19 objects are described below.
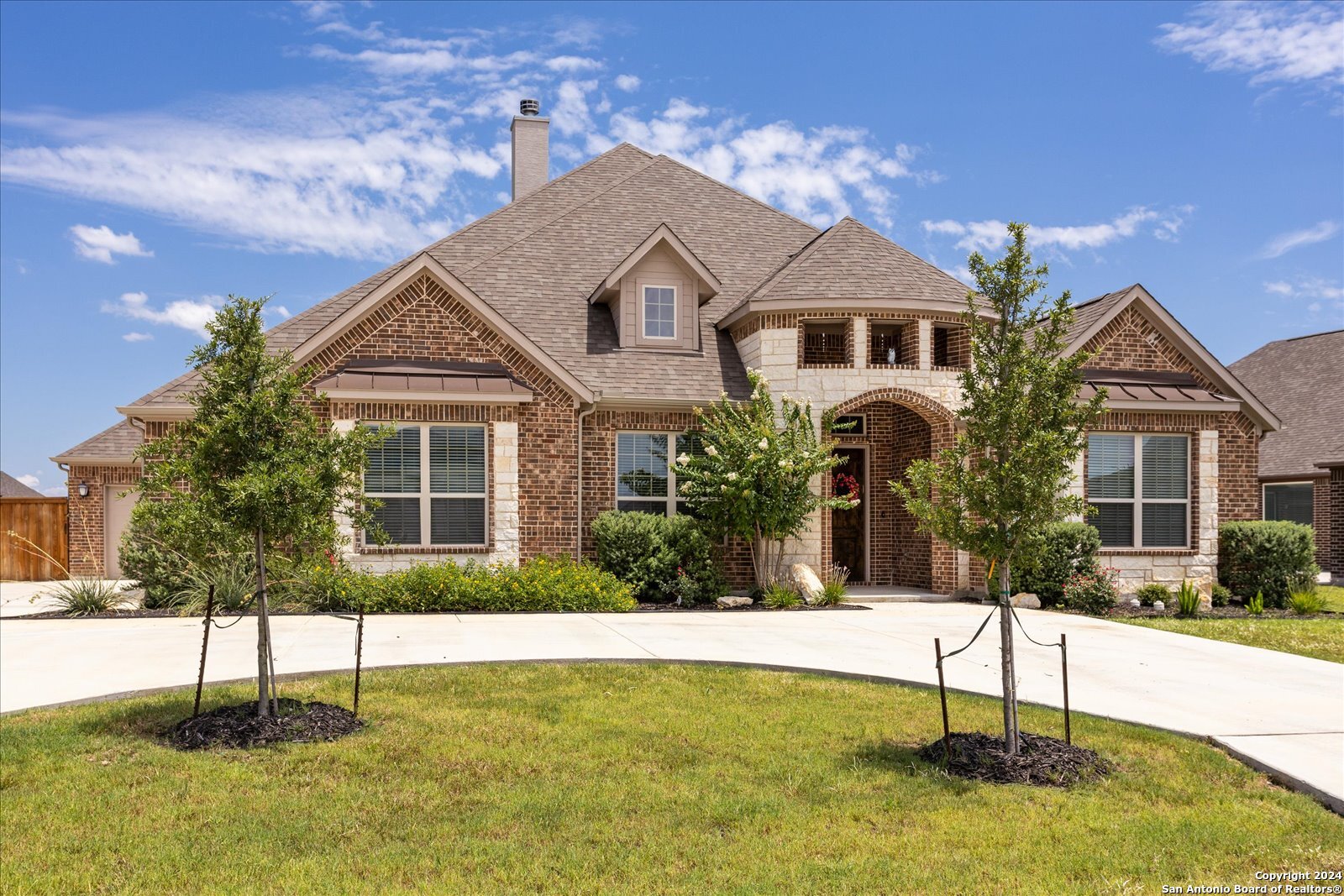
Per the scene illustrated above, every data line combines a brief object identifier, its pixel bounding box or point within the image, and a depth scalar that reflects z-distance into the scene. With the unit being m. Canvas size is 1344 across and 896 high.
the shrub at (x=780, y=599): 16.41
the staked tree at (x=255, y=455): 7.57
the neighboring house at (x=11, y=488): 36.59
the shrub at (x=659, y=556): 16.61
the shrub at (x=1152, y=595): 17.39
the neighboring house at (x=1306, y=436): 25.36
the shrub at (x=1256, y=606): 17.14
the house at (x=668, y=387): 16.67
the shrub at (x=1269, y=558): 18.45
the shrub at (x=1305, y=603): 17.22
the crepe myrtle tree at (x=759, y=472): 16.39
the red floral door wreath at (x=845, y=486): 19.00
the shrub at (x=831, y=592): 16.73
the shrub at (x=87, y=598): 15.37
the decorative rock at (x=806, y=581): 16.77
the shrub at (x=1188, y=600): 16.56
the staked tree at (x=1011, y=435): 6.90
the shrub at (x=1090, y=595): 17.05
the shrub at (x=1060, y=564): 17.36
